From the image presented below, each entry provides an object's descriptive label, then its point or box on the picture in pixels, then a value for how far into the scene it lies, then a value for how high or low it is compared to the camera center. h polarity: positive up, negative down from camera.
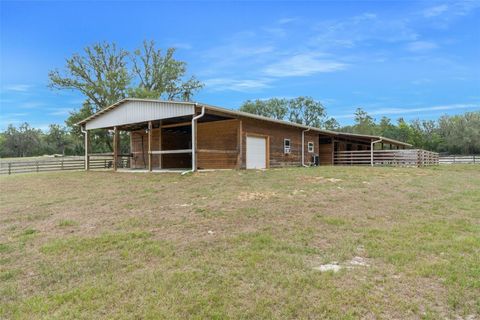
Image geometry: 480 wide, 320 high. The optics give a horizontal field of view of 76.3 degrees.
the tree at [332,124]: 62.59 +6.33
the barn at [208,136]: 14.03 +1.12
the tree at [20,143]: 62.19 +3.09
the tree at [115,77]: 28.91 +8.16
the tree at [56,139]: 61.03 +3.79
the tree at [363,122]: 57.20 +6.17
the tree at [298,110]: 61.44 +9.29
